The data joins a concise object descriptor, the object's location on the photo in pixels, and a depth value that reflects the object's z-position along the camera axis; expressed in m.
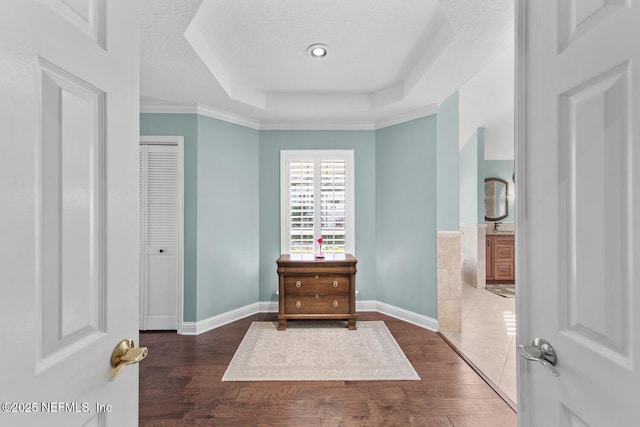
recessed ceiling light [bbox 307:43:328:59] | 2.66
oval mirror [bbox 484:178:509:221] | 6.07
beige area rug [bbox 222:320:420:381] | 2.47
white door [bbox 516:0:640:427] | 0.61
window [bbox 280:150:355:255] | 4.07
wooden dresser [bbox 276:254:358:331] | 3.44
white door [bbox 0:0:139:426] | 0.50
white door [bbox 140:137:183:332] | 3.42
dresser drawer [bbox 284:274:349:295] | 3.45
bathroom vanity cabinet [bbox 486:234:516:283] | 5.72
